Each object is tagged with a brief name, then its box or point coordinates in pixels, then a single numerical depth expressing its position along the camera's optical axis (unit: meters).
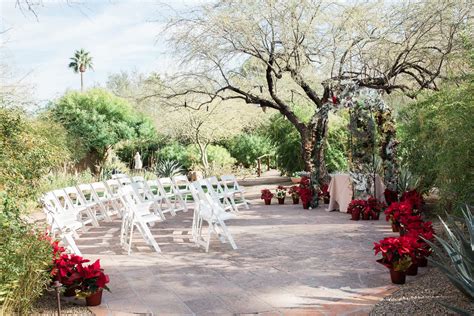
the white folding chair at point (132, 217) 6.45
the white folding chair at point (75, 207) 7.66
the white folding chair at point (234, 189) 10.29
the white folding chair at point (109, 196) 8.85
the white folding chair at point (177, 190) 10.35
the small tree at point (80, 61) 45.41
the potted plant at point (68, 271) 4.30
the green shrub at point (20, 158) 4.03
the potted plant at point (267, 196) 11.63
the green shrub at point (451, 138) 5.64
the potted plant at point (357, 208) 8.78
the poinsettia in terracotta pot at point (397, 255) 4.65
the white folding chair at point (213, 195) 7.94
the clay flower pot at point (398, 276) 4.66
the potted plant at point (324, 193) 11.27
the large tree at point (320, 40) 10.67
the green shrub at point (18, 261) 3.70
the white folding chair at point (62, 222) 5.58
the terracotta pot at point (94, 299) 4.29
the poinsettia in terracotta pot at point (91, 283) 4.27
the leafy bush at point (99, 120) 20.84
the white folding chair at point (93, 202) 8.48
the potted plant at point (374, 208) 8.77
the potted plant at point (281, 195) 11.75
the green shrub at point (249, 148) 22.14
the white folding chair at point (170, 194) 9.80
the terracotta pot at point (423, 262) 5.17
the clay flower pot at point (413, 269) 4.88
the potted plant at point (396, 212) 6.47
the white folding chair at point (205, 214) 6.46
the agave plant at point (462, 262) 3.55
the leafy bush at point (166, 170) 17.97
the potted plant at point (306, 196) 10.66
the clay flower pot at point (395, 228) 7.26
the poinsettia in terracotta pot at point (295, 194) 11.52
